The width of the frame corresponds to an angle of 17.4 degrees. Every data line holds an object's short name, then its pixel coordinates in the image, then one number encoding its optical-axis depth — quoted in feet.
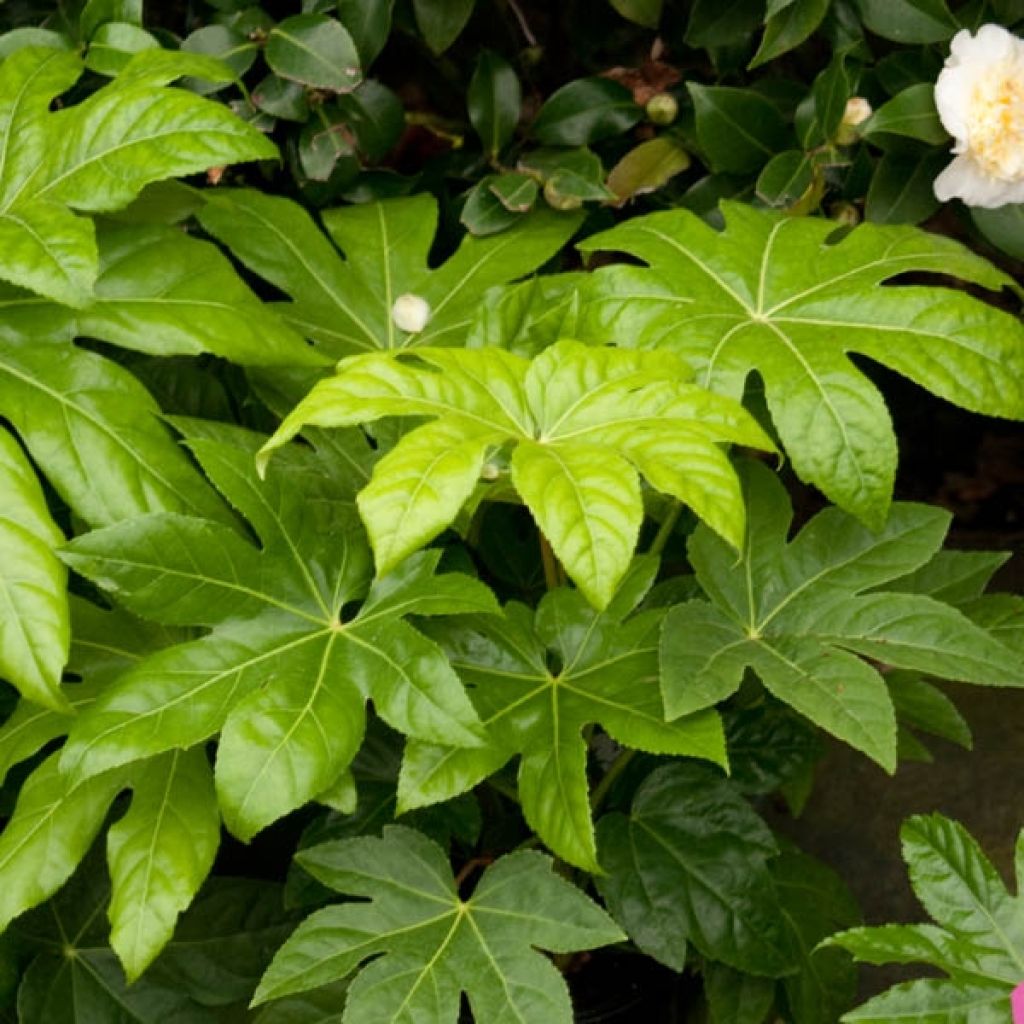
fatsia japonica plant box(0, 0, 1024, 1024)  6.14
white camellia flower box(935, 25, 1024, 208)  6.58
